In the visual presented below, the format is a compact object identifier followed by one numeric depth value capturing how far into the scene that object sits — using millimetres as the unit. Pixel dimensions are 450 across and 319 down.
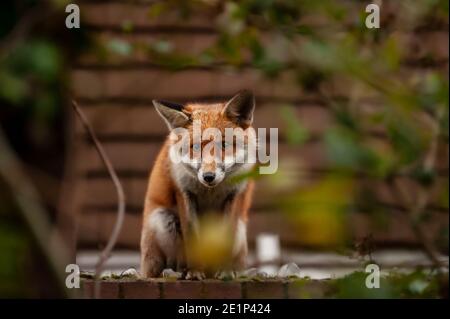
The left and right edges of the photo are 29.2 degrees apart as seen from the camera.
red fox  3098
